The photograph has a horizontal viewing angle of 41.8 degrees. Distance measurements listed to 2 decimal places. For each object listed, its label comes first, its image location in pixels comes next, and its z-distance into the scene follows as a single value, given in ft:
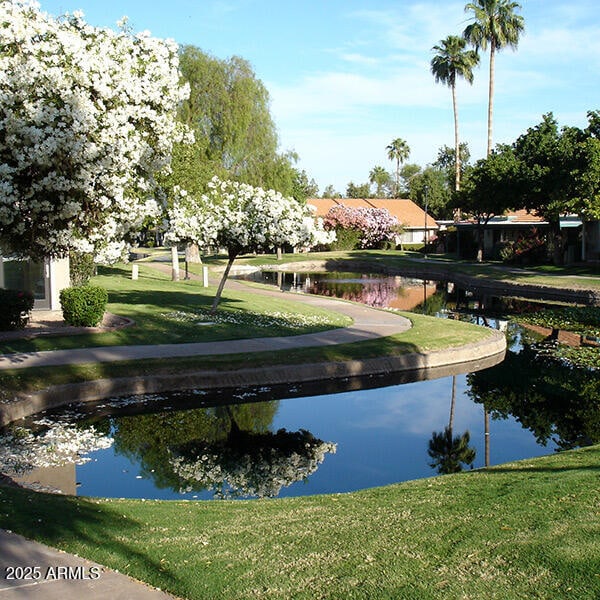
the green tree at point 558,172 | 133.18
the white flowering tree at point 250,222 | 74.54
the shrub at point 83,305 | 68.85
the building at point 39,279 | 78.43
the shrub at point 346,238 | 252.62
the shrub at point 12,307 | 65.41
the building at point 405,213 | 294.25
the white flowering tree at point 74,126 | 32.76
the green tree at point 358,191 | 437.17
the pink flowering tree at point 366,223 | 258.57
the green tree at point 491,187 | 175.01
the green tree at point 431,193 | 338.34
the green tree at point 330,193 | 463.01
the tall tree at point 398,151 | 457.27
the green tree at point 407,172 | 486.79
